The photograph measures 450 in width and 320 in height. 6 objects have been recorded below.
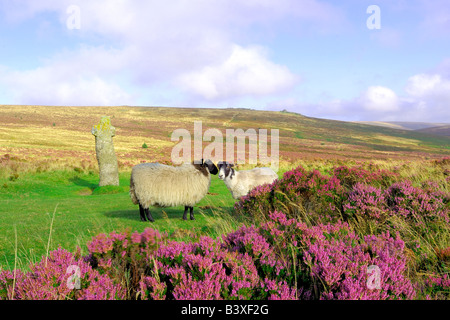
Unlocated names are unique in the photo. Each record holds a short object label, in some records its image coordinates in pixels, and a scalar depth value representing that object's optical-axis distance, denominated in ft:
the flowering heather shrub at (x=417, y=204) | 22.15
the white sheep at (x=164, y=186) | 36.72
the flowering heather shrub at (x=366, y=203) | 22.74
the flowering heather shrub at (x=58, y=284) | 9.99
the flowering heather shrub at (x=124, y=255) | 12.28
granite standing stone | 73.92
